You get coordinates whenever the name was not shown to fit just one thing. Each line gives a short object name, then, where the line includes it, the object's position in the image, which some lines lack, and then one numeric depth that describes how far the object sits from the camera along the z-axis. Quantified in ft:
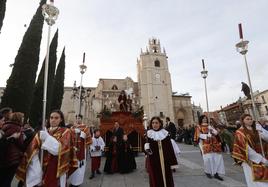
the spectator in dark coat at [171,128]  30.63
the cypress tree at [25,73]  38.65
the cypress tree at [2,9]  33.24
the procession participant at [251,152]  11.71
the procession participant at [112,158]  24.47
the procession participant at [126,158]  24.32
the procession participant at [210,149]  20.72
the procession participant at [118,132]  25.36
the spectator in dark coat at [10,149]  11.39
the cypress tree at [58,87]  66.96
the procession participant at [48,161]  9.43
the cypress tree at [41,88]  51.65
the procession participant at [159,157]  13.80
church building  170.09
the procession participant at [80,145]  17.43
